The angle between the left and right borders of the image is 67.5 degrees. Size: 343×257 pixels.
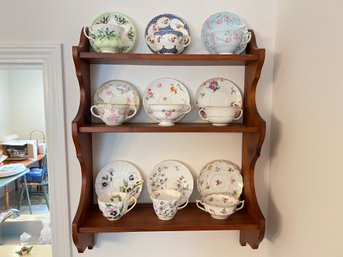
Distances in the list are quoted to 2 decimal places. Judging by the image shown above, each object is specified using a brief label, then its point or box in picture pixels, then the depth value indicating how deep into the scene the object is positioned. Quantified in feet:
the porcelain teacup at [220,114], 2.89
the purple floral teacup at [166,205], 2.95
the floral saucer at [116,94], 3.29
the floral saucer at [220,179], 3.42
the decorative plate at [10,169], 7.35
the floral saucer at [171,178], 3.43
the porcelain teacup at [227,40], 2.86
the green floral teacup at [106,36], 2.78
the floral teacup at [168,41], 2.89
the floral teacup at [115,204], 2.88
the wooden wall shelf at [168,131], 2.83
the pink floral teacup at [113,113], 2.81
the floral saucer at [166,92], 3.35
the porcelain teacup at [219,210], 2.99
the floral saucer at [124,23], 3.19
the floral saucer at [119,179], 3.39
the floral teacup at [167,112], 2.84
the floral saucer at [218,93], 3.35
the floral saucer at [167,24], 3.17
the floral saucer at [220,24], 3.14
